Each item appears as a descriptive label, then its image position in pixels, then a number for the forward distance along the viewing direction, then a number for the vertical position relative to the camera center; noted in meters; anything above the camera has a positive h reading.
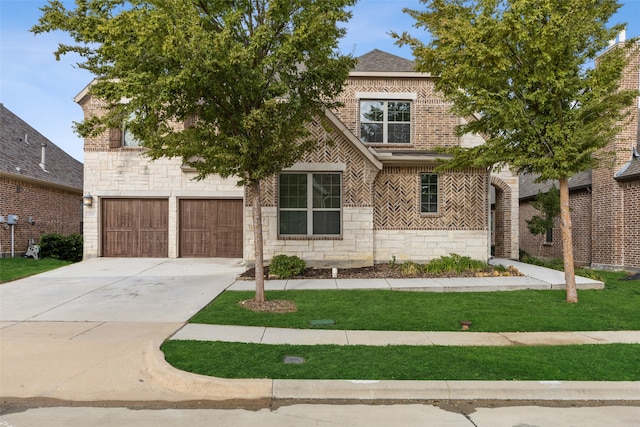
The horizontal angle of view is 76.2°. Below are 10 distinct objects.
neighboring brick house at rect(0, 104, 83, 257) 16.31 +1.36
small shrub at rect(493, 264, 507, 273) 12.48 -1.59
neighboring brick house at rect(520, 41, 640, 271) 15.40 +0.32
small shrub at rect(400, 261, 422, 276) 12.23 -1.58
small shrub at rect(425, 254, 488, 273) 12.51 -1.48
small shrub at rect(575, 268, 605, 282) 12.00 -1.74
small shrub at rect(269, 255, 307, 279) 11.73 -1.44
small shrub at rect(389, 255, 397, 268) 13.23 -1.51
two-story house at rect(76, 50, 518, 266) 13.14 +0.72
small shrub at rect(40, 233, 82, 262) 16.52 -1.27
